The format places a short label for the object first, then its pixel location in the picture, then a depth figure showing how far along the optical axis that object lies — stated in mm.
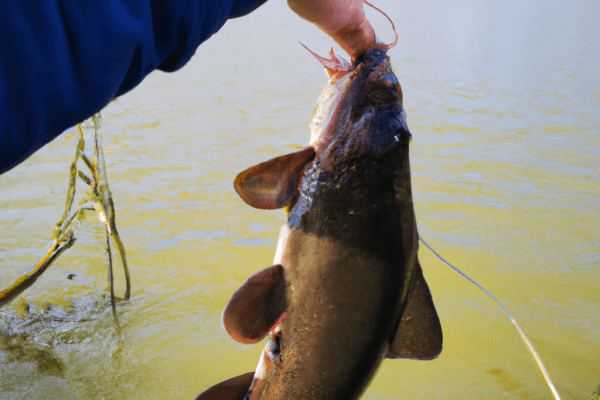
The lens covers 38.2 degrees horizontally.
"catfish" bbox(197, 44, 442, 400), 531
